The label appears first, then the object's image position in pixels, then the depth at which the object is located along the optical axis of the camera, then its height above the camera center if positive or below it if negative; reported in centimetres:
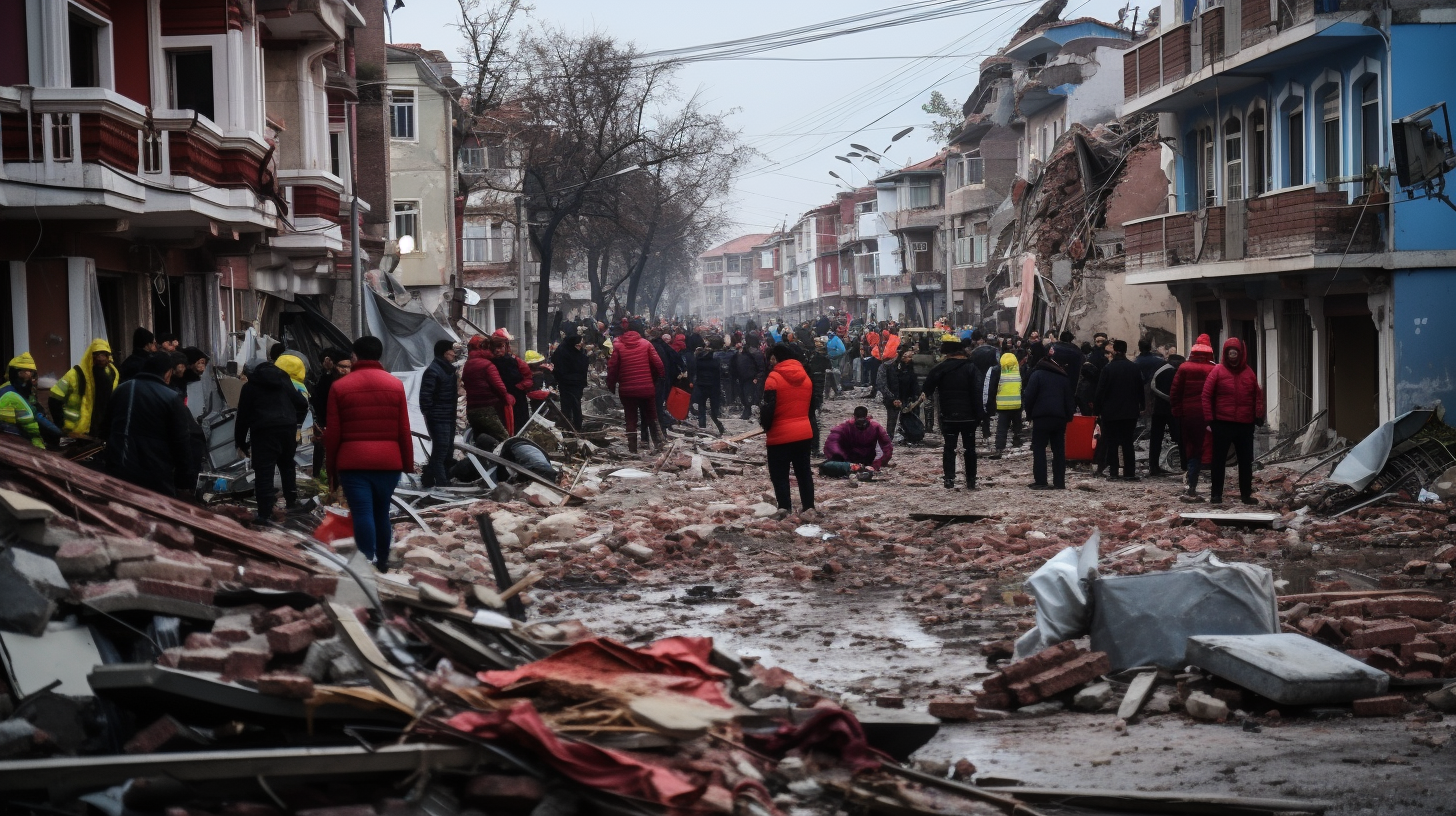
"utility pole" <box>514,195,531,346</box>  4172 +261
